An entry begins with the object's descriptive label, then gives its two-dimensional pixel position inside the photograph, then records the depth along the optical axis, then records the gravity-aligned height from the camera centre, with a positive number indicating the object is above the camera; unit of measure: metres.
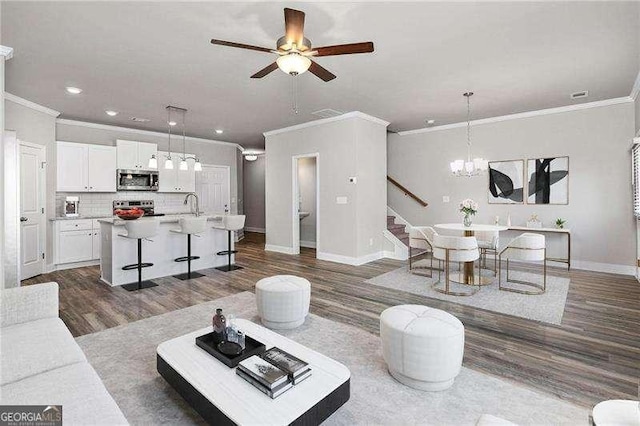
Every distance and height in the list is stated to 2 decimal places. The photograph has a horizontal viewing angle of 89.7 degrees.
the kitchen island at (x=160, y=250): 4.73 -0.61
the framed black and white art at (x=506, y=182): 6.21 +0.54
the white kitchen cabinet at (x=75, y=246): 5.78 -0.60
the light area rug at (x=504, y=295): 3.57 -1.11
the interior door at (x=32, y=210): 5.03 +0.07
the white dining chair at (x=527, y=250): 4.20 -0.55
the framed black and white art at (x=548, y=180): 5.77 +0.53
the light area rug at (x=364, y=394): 1.89 -1.20
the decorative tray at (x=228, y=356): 1.88 -0.85
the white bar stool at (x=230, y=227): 5.61 -0.26
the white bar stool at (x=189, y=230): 5.05 -0.28
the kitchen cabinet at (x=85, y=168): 6.02 +0.90
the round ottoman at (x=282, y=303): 3.08 -0.89
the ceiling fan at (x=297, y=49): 2.36 +1.28
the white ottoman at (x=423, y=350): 2.08 -0.92
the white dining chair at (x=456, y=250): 4.20 -0.54
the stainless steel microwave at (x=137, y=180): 6.72 +0.72
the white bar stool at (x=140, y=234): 4.45 -0.29
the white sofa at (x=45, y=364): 1.37 -0.77
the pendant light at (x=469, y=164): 5.02 +0.73
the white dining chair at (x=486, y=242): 5.28 -0.53
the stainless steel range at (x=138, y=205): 6.89 +0.18
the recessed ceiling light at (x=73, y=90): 4.58 +1.79
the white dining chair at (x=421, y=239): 5.18 -0.47
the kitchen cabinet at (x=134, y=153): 6.70 +1.28
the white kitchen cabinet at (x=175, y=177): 7.37 +0.84
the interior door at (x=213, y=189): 8.39 +0.63
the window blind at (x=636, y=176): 4.73 +0.48
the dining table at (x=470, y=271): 4.60 -0.90
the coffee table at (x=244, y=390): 1.48 -0.91
